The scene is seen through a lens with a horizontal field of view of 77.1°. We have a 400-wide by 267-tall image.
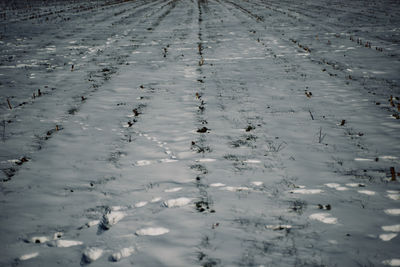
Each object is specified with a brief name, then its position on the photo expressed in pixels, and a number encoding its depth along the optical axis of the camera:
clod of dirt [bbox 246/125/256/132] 4.90
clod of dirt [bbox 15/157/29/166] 4.01
